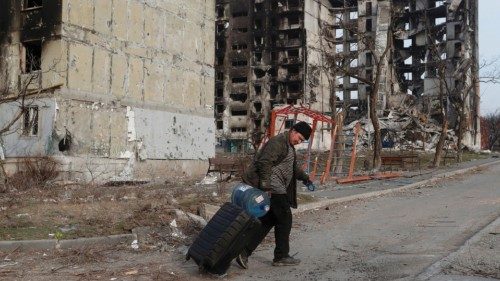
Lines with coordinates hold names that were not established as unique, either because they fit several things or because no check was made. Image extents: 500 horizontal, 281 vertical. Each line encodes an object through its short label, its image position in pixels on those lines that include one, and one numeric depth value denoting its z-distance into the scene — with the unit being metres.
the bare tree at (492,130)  88.17
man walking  6.74
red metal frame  17.47
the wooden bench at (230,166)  21.72
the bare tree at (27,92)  23.38
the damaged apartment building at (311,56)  76.38
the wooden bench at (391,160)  25.58
